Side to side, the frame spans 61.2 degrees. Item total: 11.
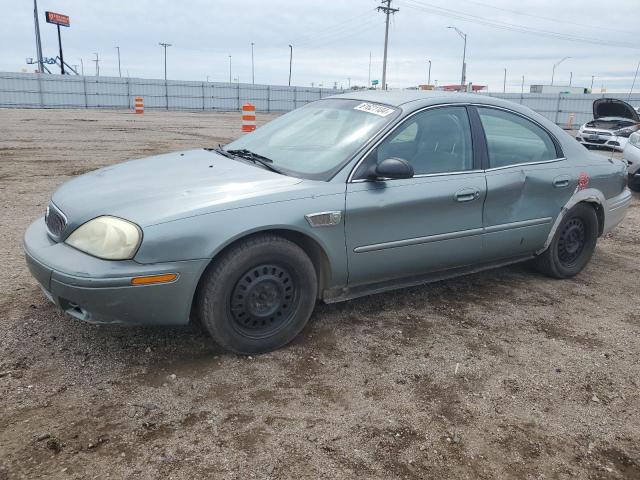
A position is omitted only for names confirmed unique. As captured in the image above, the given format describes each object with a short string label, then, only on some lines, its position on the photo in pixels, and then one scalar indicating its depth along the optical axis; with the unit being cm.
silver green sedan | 277
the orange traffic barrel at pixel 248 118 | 1538
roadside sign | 4884
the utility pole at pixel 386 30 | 4432
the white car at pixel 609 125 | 1486
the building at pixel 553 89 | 7306
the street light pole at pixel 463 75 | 4562
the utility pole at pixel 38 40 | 4122
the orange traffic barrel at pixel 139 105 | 2889
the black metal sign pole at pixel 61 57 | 4569
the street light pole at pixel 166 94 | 3981
